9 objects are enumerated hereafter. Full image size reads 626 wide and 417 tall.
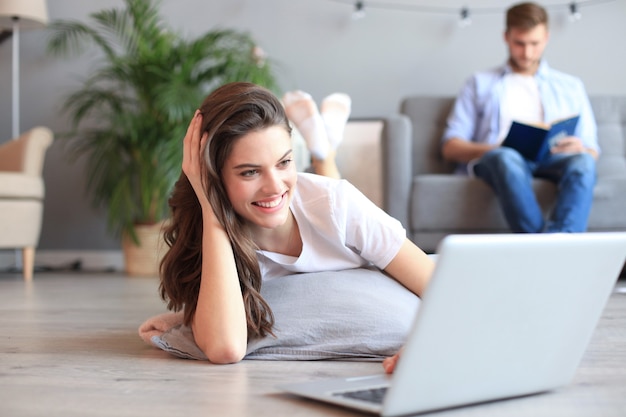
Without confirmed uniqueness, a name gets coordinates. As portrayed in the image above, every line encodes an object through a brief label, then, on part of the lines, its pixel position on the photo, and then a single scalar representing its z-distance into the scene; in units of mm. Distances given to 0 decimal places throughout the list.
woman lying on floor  1479
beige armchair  3713
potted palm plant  3947
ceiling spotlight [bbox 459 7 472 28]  4219
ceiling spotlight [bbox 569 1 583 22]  4141
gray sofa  3350
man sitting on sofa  3137
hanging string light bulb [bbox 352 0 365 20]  4289
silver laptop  932
